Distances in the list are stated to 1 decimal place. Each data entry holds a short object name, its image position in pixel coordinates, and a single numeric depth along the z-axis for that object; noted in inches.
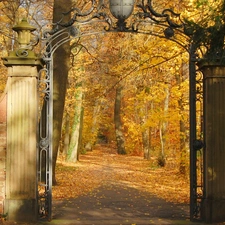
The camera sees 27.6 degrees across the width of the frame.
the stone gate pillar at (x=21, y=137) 375.6
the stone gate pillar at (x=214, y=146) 384.8
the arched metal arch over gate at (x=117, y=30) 394.9
